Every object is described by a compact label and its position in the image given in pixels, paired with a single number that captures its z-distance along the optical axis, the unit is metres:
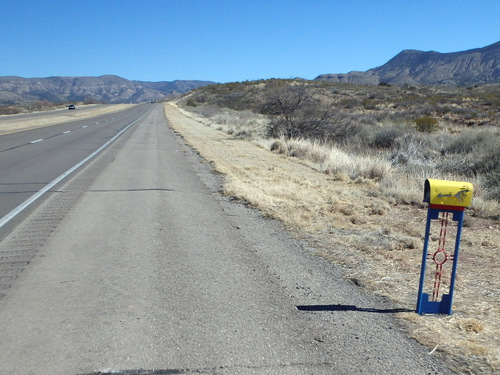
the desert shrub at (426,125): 24.41
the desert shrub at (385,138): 20.70
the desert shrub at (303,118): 22.59
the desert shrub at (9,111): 60.46
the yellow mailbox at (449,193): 3.81
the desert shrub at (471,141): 15.51
